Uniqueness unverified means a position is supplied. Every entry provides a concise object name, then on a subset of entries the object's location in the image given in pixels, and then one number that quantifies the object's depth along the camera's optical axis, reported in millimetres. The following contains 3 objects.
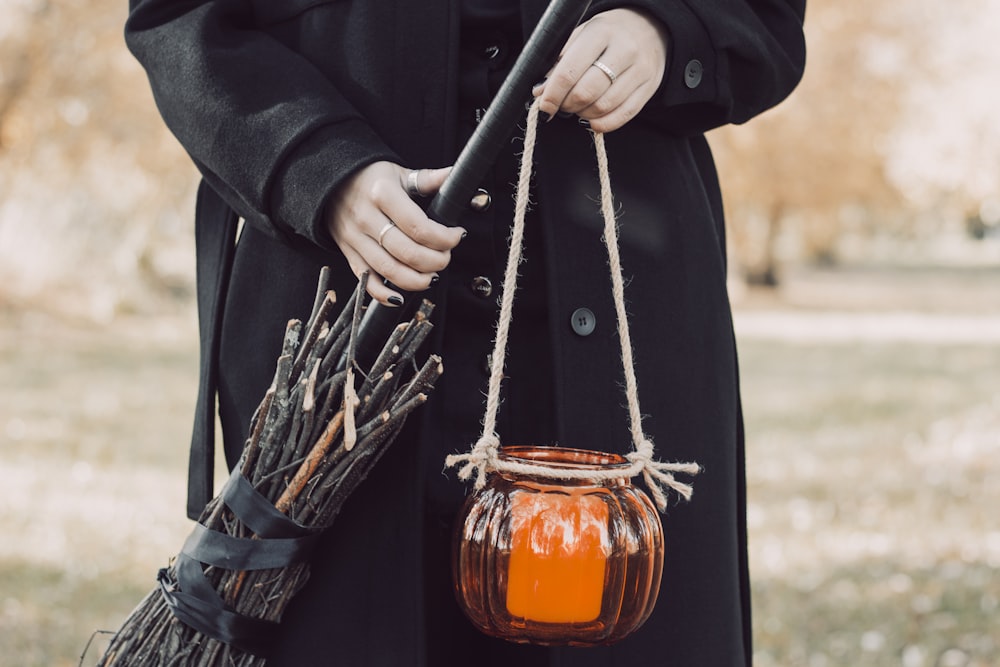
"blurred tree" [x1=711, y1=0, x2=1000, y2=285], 19953
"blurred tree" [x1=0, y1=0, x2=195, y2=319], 14750
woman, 1611
